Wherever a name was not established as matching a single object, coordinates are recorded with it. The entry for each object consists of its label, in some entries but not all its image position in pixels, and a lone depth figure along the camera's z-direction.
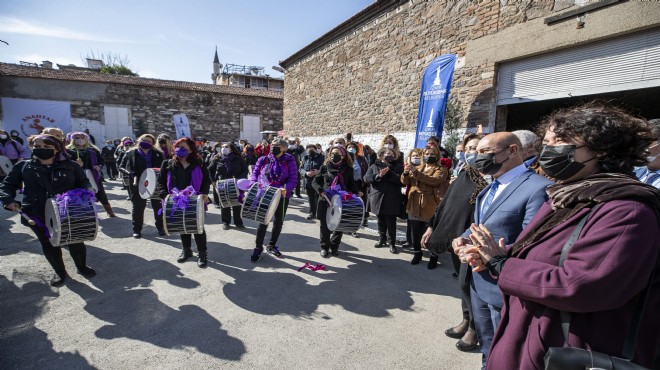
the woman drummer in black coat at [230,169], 6.63
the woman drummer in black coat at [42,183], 3.71
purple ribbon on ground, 4.56
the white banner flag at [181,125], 20.89
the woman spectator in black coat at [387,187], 5.29
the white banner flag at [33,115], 19.81
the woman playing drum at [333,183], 5.00
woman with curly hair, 1.14
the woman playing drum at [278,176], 4.82
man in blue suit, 2.04
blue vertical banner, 7.84
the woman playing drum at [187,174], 4.48
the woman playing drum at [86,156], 6.05
